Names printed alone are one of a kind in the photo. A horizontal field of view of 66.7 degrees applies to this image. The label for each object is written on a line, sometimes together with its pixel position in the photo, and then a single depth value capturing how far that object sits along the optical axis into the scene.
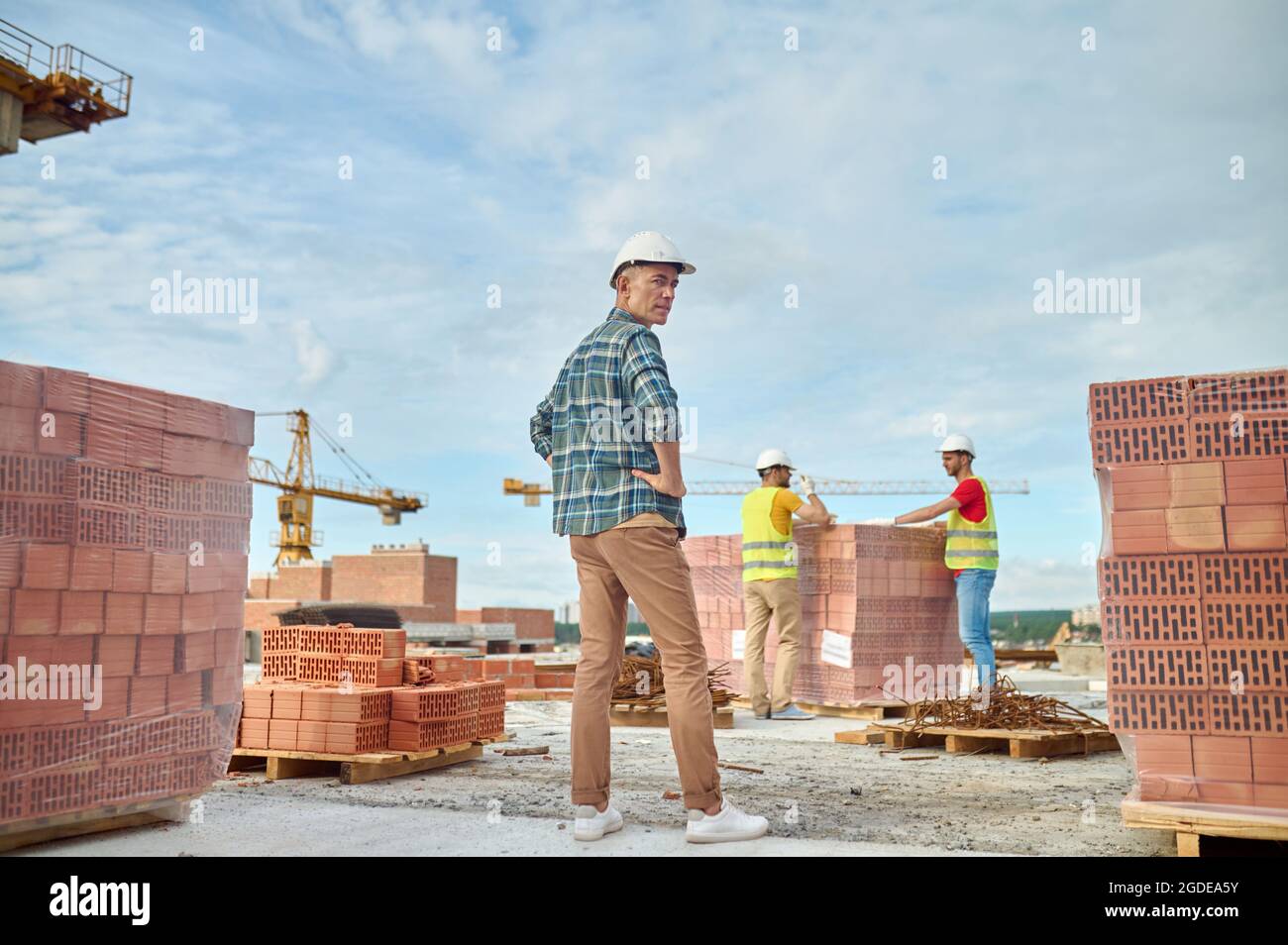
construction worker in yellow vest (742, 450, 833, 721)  8.45
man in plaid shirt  3.70
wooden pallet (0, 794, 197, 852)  3.70
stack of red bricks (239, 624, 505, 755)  5.49
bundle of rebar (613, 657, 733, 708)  8.52
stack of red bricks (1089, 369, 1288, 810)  3.77
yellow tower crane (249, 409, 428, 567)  54.47
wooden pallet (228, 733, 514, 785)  5.34
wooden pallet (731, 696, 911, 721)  8.66
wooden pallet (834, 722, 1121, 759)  6.36
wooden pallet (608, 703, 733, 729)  8.29
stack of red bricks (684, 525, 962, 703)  8.80
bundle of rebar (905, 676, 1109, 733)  6.79
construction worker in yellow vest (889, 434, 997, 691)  7.97
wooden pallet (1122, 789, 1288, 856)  3.56
